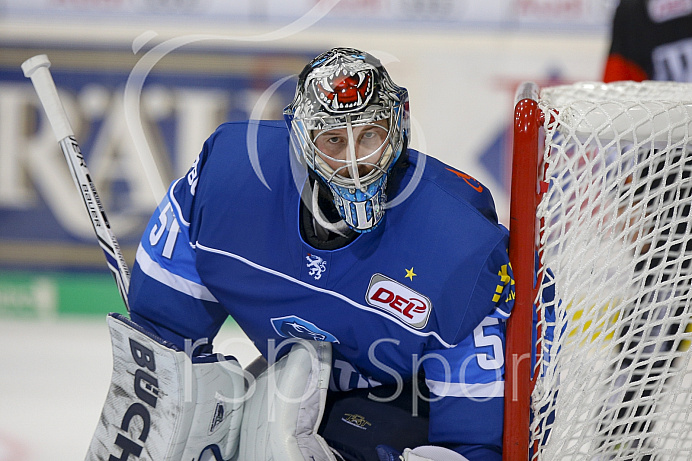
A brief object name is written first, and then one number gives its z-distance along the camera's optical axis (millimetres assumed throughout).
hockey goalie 9971
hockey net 9970
